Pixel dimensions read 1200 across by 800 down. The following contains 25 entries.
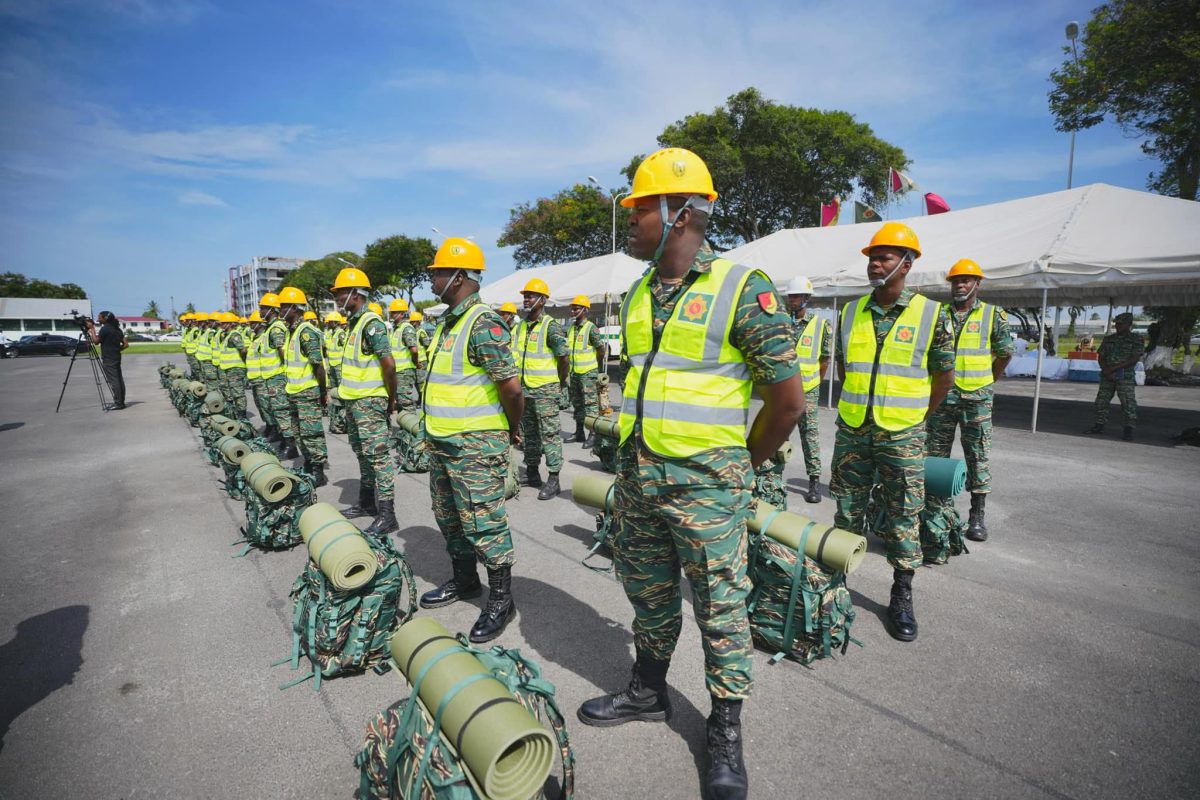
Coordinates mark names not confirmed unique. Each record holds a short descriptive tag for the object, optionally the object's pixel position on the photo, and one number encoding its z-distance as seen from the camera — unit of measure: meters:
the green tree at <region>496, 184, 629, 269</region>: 33.59
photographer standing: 12.23
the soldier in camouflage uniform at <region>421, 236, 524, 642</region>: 3.33
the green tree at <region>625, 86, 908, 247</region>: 24.05
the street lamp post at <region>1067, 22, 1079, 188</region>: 15.12
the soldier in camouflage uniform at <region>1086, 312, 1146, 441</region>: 8.73
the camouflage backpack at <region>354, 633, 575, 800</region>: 1.76
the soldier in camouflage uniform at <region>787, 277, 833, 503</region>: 5.95
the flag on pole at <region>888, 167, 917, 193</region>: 16.14
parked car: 34.91
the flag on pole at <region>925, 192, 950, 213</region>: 14.62
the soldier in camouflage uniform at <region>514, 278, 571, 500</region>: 6.36
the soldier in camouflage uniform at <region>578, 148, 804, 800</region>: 2.04
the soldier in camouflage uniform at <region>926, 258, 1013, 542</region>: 4.90
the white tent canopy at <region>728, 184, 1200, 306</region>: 8.00
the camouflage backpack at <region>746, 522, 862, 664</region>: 2.99
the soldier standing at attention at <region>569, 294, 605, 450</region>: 8.04
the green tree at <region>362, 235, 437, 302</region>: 47.56
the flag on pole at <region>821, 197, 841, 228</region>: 16.75
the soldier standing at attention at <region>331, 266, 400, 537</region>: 4.99
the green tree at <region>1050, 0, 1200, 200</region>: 13.13
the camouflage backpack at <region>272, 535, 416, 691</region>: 2.96
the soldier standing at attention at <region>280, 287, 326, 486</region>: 6.34
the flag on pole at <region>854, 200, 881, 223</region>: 16.37
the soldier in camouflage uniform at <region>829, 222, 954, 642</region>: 3.29
